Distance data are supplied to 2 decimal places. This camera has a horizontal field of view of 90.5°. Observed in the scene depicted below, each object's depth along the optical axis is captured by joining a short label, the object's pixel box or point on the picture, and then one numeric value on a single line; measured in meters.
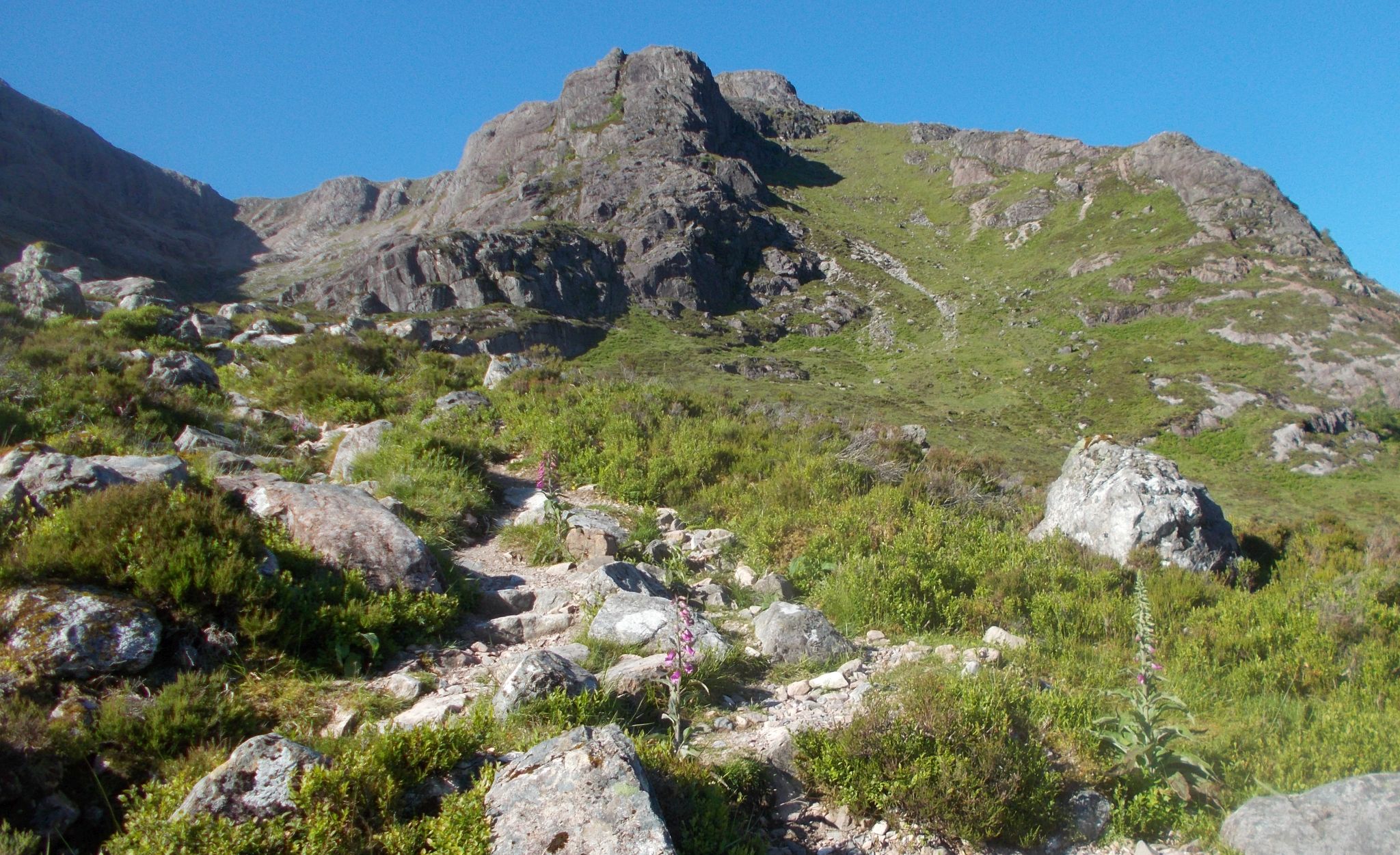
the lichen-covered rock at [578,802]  2.51
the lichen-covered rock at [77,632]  3.35
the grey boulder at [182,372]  9.98
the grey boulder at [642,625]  4.65
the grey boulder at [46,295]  13.32
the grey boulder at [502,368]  12.62
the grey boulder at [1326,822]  2.95
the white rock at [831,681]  4.48
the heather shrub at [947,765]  3.35
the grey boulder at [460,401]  10.85
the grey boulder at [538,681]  3.58
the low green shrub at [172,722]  3.08
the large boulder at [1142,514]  7.38
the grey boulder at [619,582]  5.41
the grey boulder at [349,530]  4.89
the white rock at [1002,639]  5.26
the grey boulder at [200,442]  7.47
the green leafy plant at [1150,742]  3.57
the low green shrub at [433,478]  6.82
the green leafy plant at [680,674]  3.54
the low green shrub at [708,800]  2.89
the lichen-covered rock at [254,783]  2.59
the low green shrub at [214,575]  3.90
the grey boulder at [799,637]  4.88
